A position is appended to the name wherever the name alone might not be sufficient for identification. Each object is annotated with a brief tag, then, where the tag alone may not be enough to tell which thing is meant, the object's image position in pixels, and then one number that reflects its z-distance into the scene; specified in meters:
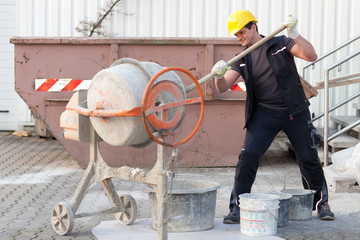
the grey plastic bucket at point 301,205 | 8.60
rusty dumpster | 12.15
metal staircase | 11.95
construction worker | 8.27
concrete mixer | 6.92
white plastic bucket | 7.75
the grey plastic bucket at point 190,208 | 7.85
